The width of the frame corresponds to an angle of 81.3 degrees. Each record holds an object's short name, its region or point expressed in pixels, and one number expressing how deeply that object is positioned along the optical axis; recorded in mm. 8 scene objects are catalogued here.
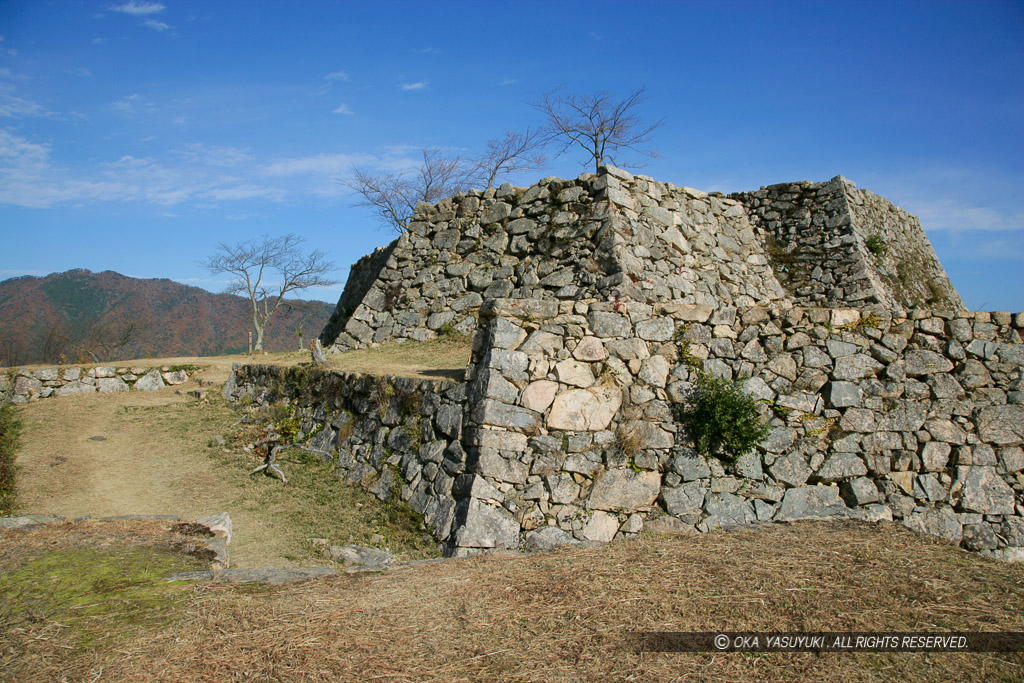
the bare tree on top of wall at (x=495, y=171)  26909
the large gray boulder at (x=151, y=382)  14240
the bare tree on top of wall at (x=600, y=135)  21656
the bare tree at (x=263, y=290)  31522
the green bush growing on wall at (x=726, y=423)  6957
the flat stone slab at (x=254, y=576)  4957
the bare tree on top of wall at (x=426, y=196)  28812
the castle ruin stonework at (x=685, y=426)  6812
